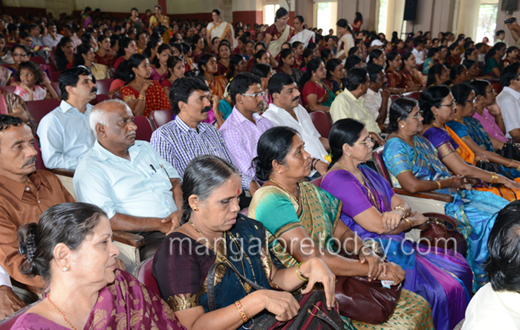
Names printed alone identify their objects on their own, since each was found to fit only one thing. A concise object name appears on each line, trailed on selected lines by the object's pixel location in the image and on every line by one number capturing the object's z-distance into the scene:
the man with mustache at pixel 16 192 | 1.48
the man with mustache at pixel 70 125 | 2.47
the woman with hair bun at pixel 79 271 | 0.99
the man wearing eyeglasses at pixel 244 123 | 2.68
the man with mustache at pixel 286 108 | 3.11
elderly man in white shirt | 1.91
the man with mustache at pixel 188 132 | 2.43
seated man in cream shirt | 3.64
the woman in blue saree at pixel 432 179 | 2.32
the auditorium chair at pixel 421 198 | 2.29
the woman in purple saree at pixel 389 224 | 1.75
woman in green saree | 1.55
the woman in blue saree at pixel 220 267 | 1.18
